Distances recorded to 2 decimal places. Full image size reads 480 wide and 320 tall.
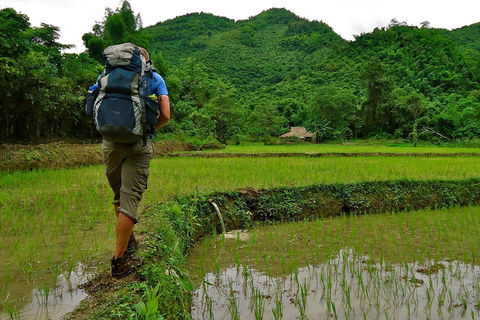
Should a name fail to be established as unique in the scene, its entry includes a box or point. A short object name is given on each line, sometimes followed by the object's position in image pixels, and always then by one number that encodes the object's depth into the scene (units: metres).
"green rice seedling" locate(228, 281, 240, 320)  1.97
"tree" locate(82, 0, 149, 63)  16.80
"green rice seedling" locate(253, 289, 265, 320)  1.96
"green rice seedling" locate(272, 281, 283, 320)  1.94
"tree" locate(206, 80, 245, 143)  25.84
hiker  1.78
